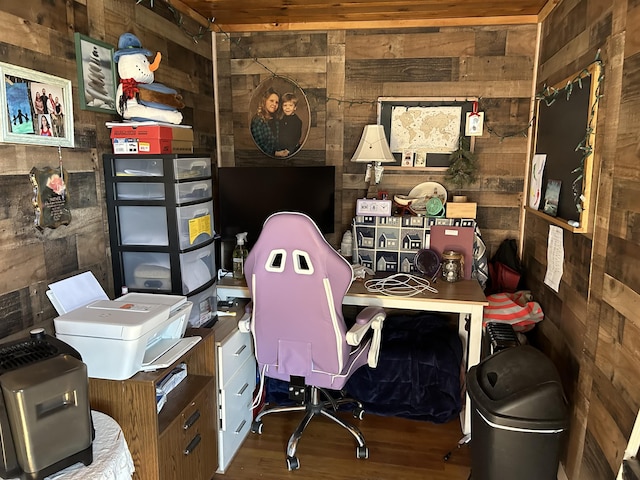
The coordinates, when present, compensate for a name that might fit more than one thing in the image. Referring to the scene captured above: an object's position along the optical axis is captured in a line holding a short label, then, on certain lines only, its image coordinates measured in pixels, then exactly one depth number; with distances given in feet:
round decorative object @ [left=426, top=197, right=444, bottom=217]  9.45
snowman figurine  6.81
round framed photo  10.41
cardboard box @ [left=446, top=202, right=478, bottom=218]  9.38
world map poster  9.93
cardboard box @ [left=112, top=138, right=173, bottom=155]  6.79
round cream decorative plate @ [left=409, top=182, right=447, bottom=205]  10.11
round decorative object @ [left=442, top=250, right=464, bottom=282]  8.93
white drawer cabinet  7.37
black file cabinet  6.87
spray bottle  9.15
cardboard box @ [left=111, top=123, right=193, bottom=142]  6.77
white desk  7.97
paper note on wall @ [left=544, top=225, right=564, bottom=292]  7.53
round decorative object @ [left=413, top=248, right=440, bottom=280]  9.25
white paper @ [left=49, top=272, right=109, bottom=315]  5.91
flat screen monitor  9.44
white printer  5.22
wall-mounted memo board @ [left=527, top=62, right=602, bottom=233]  6.26
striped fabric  8.41
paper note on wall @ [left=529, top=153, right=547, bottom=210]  8.52
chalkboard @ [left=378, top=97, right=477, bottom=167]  9.88
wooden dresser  5.46
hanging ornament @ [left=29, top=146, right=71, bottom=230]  5.80
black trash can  5.61
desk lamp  9.53
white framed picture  5.34
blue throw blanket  8.88
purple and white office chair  6.80
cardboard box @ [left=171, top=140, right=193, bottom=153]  7.12
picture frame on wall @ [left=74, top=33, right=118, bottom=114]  6.42
